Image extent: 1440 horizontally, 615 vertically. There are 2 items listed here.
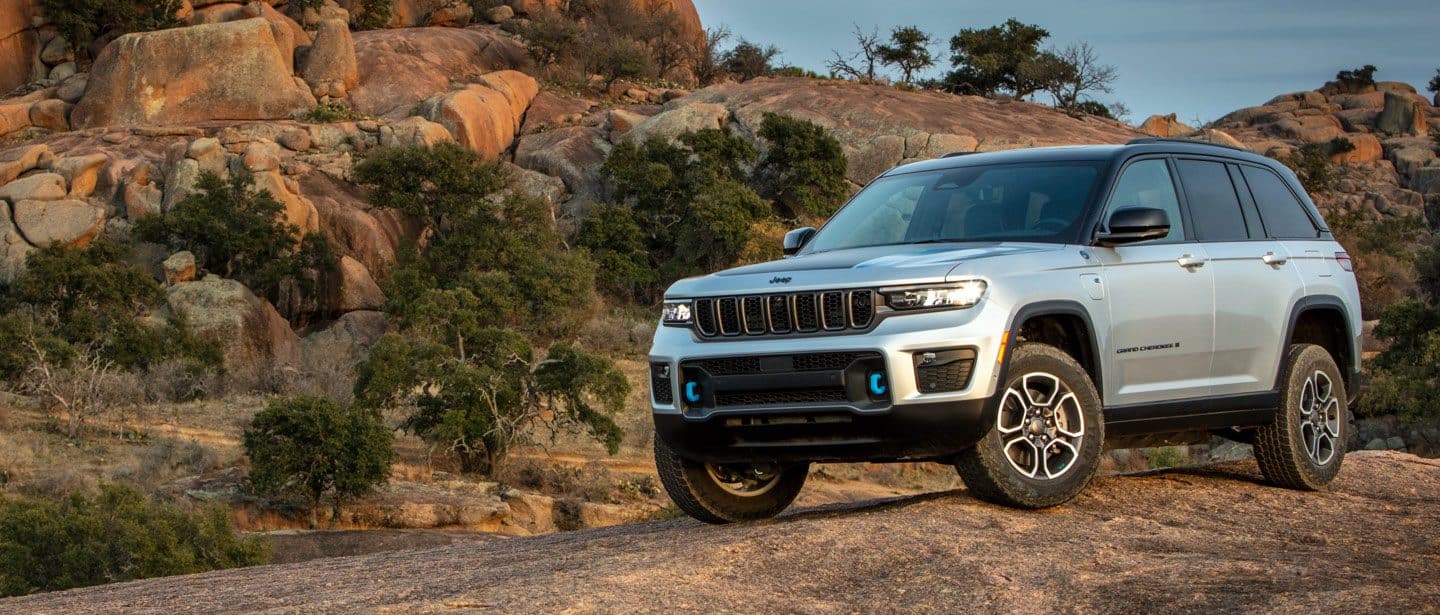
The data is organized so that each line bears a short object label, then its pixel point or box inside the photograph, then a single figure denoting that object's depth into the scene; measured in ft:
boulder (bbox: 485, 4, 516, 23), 219.20
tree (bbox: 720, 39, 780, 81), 232.73
